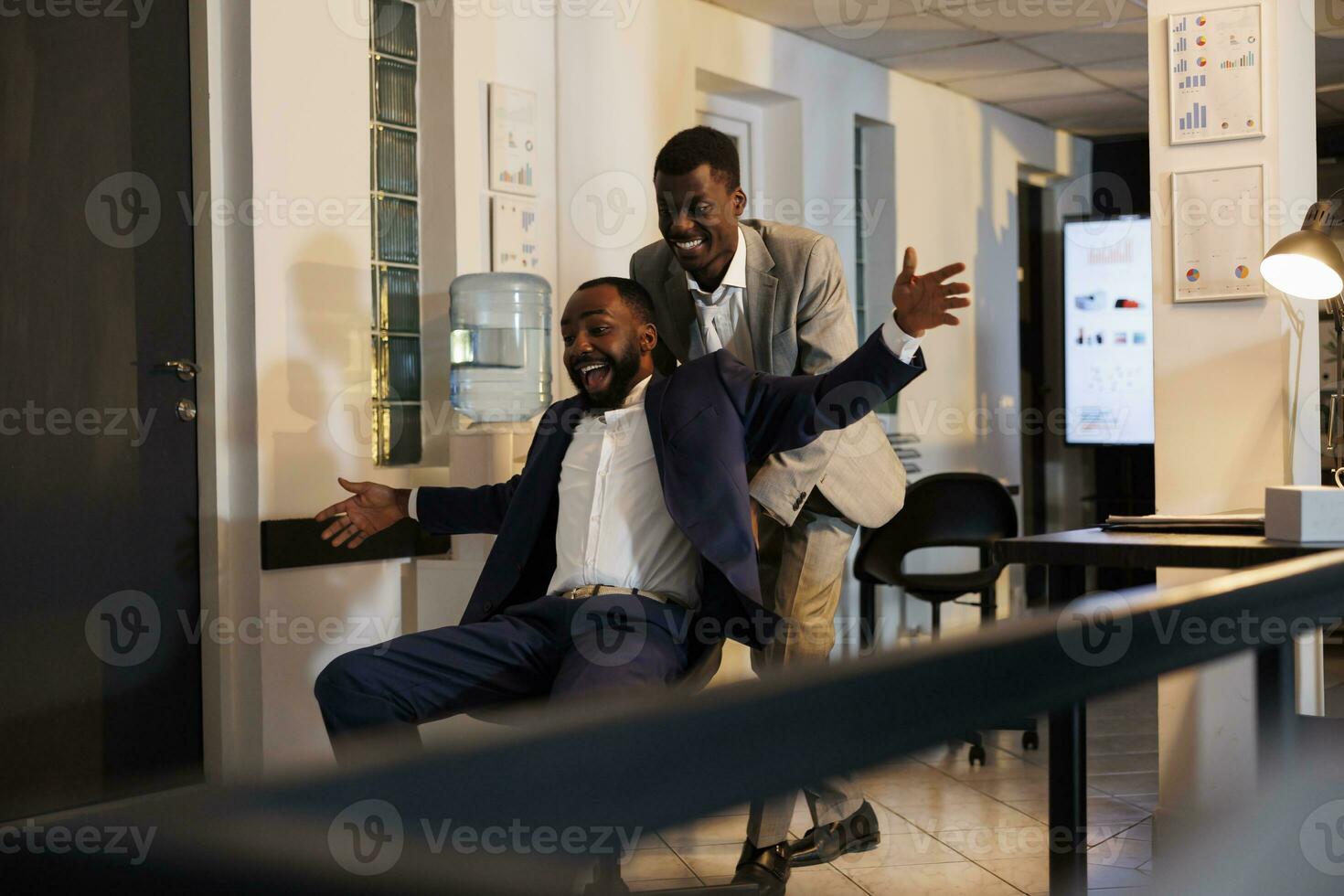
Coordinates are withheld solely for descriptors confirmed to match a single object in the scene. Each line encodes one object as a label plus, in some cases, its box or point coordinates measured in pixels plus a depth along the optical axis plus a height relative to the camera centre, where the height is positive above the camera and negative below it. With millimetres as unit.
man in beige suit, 2711 +170
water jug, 3994 +251
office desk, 1786 -226
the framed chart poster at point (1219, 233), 2988 +419
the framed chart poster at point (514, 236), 4129 +598
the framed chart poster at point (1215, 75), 2986 +776
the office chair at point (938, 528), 4645 -377
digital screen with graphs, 6926 +464
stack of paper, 2447 -195
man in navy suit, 2344 -191
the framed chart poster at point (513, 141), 4133 +900
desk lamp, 2391 +280
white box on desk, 2209 -161
